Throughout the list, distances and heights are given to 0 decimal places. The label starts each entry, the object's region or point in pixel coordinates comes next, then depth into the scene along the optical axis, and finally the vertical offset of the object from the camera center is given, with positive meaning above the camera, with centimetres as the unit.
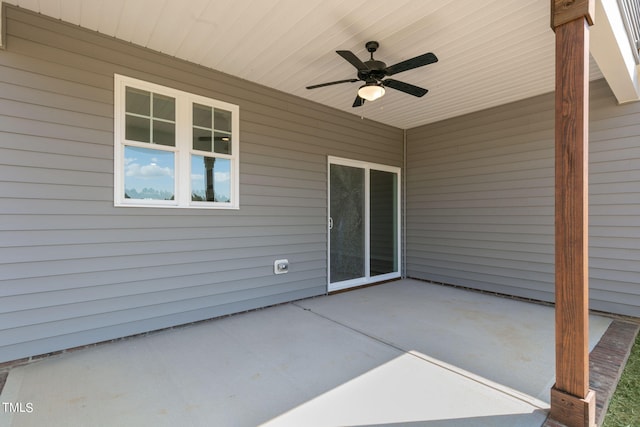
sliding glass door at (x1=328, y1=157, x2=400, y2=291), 505 -15
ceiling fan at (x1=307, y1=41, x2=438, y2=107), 276 +138
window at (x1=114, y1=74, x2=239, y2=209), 312 +73
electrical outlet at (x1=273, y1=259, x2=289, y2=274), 423 -72
